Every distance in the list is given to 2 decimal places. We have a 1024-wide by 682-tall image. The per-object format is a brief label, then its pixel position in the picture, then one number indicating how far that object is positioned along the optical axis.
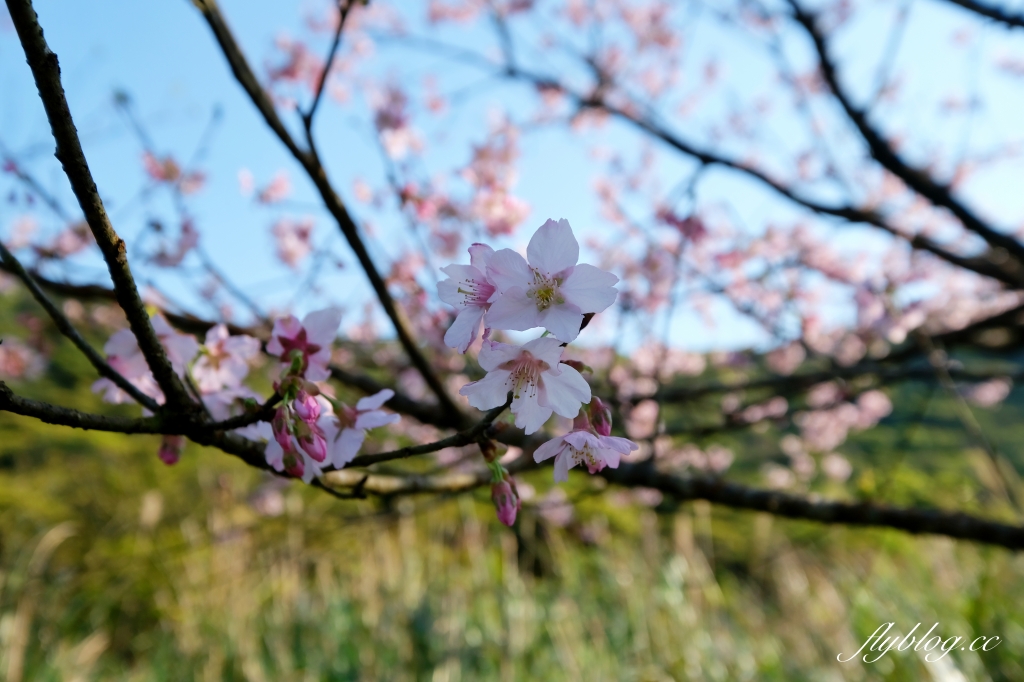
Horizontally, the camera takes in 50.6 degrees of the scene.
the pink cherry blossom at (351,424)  0.30
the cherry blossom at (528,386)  0.27
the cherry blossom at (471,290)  0.27
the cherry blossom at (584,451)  0.27
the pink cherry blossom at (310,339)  0.29
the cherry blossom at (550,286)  0.26
